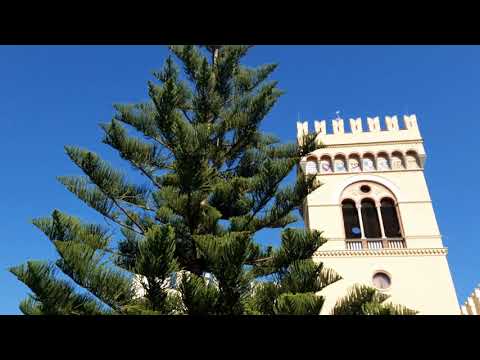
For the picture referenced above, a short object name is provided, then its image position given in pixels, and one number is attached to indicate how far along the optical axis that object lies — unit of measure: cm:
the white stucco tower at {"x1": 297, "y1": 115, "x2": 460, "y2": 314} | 1153
